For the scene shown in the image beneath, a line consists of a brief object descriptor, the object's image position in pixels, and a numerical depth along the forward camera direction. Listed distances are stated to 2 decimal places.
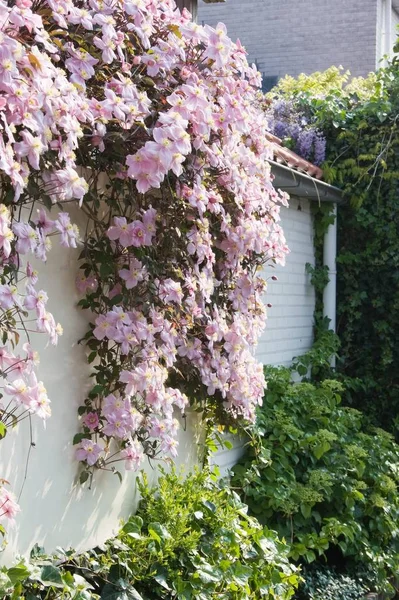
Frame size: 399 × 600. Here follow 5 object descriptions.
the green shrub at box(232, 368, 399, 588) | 4.62
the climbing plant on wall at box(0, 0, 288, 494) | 2.48
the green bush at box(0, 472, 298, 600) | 2.65
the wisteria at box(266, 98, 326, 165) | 7.36
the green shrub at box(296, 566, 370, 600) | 4.41
